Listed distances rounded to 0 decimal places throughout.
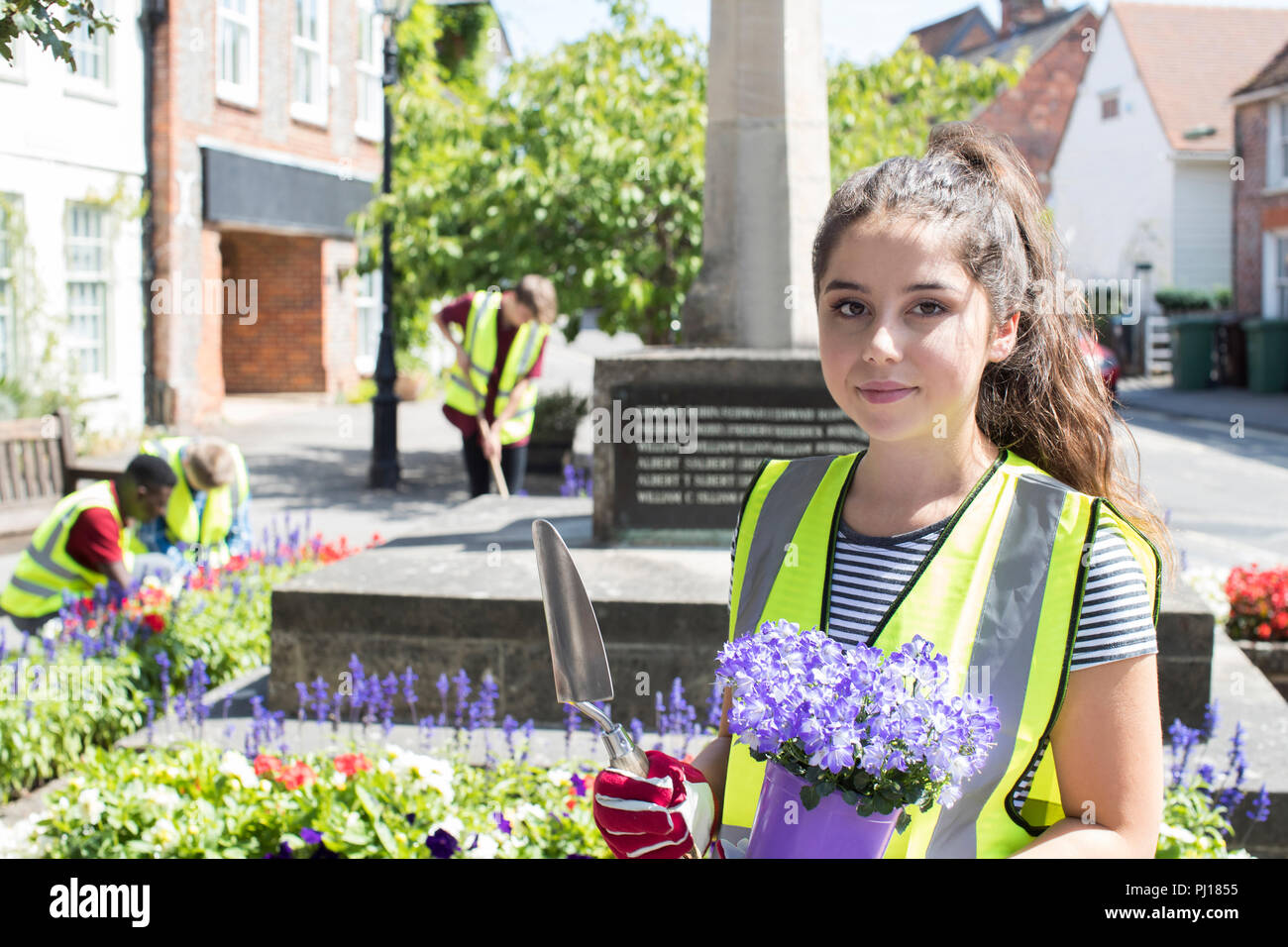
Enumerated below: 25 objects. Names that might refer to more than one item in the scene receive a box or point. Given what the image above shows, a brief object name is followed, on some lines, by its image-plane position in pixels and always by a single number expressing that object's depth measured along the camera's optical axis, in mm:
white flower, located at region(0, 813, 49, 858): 3387
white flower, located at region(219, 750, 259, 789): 3340
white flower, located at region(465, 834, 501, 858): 2798
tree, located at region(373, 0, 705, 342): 10805
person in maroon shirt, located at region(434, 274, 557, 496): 8055
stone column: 5809
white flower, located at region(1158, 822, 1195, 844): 2977
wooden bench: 8906
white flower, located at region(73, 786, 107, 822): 3266
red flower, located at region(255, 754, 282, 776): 3426
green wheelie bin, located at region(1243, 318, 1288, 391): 25047
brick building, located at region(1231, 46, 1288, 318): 28000
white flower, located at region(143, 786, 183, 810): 3242
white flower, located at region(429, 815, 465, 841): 2873
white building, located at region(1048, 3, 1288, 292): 34531
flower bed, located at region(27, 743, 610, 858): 3025
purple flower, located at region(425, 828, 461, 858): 2660
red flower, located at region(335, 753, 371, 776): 3295
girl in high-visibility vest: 1536
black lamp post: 12927
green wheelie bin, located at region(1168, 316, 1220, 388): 27000
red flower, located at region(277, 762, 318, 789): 3305
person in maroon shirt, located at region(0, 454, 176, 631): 5652
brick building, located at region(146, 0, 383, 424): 13406
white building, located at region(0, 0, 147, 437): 12672
